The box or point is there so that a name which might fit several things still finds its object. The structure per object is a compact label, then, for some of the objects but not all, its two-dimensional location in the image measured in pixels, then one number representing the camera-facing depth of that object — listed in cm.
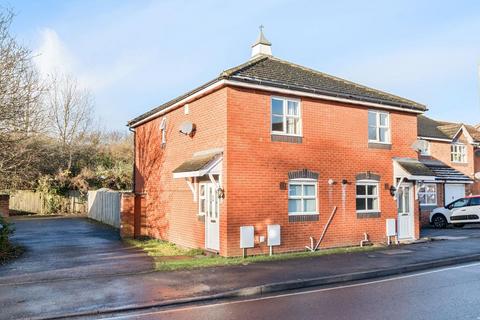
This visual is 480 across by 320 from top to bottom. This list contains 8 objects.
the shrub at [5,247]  1299
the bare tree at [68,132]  3641
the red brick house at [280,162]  1273
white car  2258
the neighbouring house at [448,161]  2531
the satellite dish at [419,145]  1672
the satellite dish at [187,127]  1446
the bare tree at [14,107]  1245
